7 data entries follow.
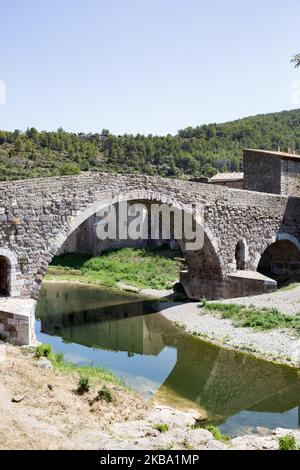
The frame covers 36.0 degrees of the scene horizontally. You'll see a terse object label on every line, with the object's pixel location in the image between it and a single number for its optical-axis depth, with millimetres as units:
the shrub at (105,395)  8484
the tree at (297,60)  16203
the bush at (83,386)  8523
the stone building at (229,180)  36812
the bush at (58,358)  10700
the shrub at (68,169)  47750
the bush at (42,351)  9966
